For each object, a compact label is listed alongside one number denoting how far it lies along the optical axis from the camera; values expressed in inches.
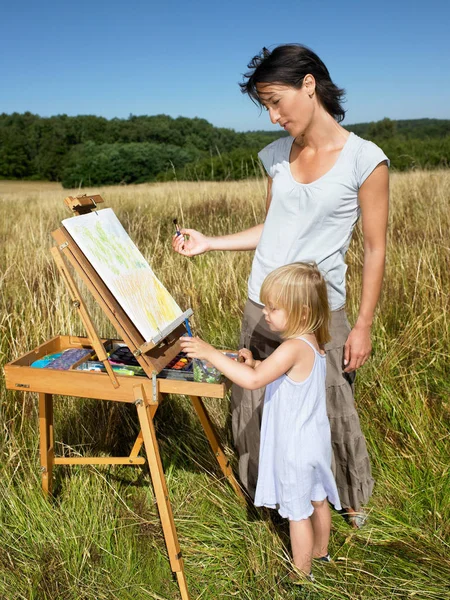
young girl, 64.3
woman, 69.1
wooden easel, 68.1
